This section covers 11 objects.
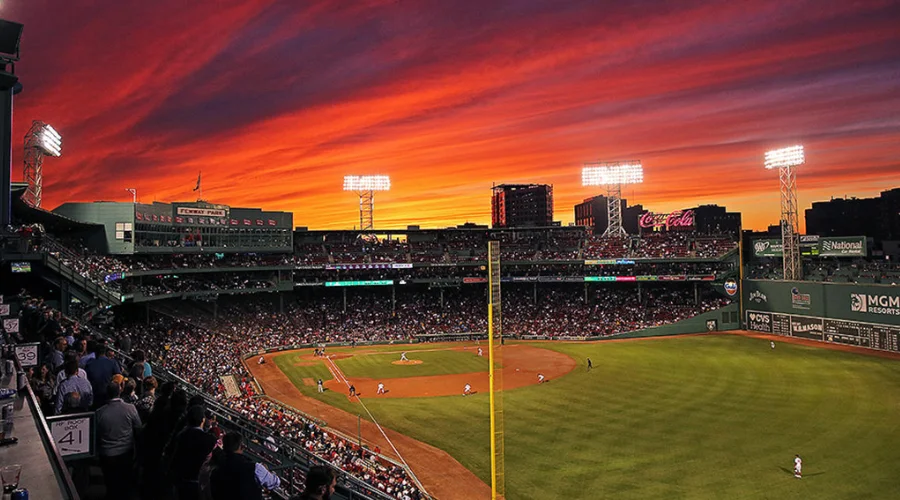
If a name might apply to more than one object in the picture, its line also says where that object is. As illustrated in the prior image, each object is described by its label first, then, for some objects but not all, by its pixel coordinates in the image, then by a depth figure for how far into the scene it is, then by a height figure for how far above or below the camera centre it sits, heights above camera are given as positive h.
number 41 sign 6.47 -1.96
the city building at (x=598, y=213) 168.79 +15.56
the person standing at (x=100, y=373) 8.64 -1.66
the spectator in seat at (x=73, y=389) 7.45 -1.65
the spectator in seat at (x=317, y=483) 4.85 -1.94
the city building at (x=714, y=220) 165.00 +12.06
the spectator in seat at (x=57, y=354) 10.20 -1.61
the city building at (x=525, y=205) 161.75 +17.25
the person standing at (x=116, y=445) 6.47 -2.09
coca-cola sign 70.94 +5.40
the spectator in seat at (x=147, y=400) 7.90 -1.97
